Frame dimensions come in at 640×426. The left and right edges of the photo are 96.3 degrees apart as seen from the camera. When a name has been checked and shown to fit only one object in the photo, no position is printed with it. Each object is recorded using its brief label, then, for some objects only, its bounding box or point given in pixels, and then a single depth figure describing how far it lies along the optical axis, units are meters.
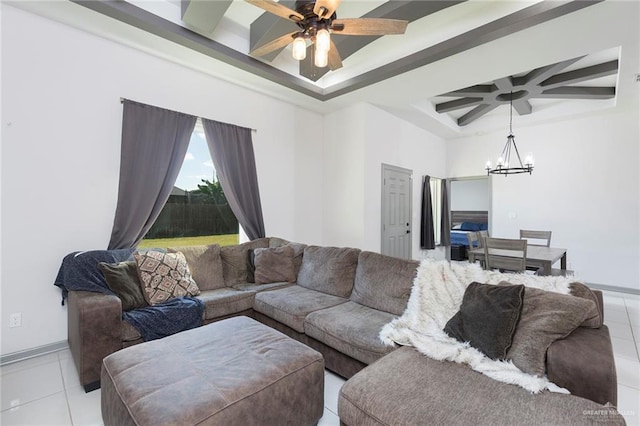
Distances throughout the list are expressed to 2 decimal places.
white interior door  4.83
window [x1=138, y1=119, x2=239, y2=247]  3.45
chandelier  5.37
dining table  3.11
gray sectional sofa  1.34
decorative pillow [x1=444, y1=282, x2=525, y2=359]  1.54
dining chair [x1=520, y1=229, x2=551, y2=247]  4.33
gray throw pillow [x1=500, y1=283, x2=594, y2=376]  1.43
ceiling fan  1.95
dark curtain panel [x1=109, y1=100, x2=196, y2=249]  2.92
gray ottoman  1.22
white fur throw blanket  1.42
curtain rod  2.93
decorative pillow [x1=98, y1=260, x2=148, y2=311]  2.38
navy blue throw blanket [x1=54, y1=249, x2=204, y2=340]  2.28
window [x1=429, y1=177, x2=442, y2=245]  6.48
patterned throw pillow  2.54
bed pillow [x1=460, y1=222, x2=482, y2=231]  8.03
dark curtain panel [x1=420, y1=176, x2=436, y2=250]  5.87
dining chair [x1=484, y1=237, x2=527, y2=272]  3.09
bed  6.88
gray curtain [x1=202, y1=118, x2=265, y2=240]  3.65
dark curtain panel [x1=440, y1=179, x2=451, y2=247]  6.41
